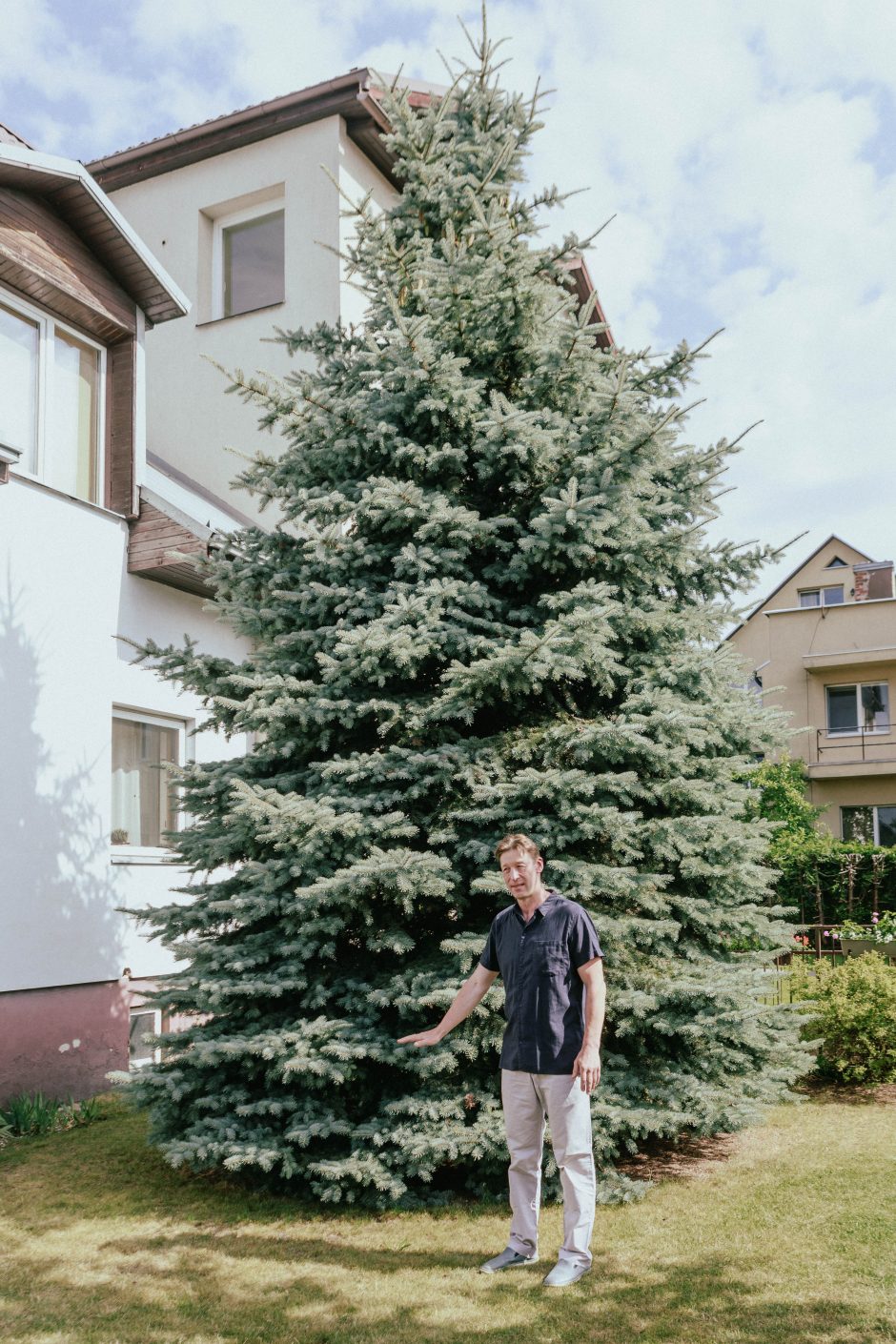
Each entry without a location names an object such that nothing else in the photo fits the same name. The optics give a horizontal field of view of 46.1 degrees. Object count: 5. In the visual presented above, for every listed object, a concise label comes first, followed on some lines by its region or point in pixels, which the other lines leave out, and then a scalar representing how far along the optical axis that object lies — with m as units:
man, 4.66
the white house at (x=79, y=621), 8.34
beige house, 29.33
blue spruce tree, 5.88
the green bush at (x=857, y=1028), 8.77
